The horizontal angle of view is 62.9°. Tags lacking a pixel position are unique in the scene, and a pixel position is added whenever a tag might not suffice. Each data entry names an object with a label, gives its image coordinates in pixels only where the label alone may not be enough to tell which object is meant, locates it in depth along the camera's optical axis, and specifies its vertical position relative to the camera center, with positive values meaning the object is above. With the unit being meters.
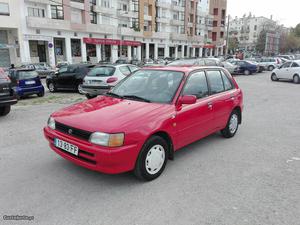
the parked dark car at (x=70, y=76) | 12.63 -1.11
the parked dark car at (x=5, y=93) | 7.10 -1.11
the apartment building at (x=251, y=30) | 93.75 +11.92
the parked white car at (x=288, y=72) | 18.44 -1.22
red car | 3.25 -0.96
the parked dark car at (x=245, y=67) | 25.14 -1.13
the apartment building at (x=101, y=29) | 31.27 +4.09
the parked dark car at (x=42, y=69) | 23.40 -1.38
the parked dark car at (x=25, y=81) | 11.09 -1.21
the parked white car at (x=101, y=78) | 10.15 -0.96
